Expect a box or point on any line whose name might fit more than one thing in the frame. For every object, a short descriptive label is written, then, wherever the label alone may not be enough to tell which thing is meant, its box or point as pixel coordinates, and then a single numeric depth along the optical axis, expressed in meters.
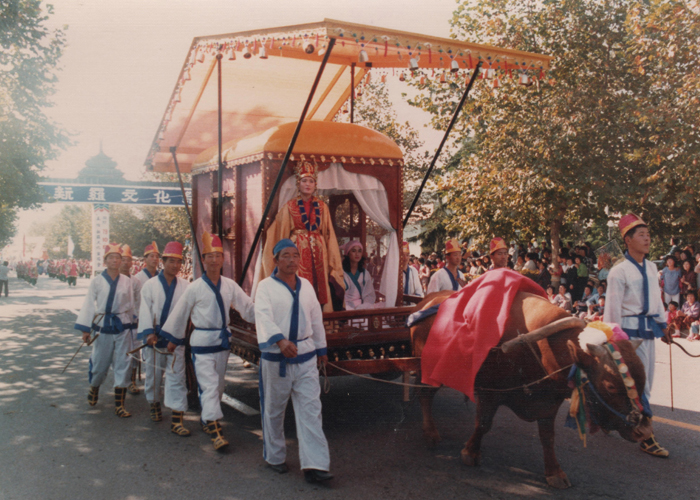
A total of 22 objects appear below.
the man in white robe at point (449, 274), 6.69
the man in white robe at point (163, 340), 5.62
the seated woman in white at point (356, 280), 6.79
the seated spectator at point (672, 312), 10.84
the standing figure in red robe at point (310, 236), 6.06
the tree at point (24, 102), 14.31
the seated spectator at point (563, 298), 12.38
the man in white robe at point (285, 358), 4.35
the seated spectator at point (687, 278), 11.18
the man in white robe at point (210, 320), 5.23
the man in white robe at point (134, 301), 6.80
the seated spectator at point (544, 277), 14.11
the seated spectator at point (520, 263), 14.79
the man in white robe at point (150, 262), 7.53
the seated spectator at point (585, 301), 12.25
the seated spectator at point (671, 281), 11.39
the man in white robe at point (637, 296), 5.04
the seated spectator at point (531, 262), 14.26
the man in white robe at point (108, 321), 6.47
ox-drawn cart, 5.39
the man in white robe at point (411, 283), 7.83
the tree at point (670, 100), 9.93
